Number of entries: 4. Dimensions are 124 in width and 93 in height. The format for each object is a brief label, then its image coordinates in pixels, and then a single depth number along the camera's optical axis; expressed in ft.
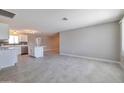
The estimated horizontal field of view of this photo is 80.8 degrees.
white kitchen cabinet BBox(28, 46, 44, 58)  15.75
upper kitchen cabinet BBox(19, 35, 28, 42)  19.80
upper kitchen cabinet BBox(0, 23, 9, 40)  10.58
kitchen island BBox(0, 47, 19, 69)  9.74
